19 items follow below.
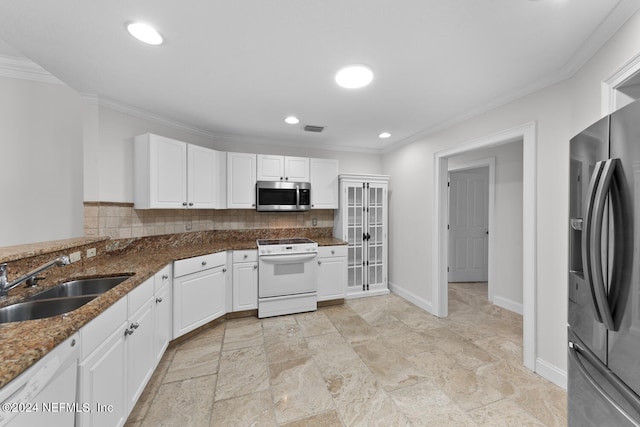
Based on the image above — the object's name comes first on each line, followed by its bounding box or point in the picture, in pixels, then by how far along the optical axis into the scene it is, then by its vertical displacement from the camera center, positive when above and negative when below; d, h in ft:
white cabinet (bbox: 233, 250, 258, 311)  9.80 -2.76
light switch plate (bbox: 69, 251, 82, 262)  6.15 -1.13
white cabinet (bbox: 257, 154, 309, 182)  11.24 +2.14
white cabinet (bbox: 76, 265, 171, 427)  3.69 -2.70
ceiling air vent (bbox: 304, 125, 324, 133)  10.23 +3.63
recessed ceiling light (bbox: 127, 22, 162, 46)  4.59 +3.55
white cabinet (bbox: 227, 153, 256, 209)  10.75 +1.46
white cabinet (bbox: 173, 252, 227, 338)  7.79 -2.75
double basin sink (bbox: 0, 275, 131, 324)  4.18 -1.68
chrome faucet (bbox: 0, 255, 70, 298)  4.17 -1.17
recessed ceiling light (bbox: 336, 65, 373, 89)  5.97 +3.55
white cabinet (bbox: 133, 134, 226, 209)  8.21 +1.44
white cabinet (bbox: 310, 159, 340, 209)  12.04 +1.49
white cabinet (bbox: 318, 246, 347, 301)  11.08 -2.77
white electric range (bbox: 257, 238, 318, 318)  10.03 -2.75
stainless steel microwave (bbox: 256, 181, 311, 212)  11.11 +0.80
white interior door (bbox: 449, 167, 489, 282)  14.40 -0.73
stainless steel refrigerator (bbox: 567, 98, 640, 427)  2.62 -0.73
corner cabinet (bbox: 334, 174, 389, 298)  12.44 -0.89
